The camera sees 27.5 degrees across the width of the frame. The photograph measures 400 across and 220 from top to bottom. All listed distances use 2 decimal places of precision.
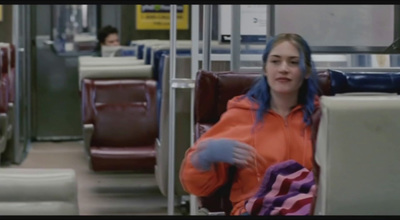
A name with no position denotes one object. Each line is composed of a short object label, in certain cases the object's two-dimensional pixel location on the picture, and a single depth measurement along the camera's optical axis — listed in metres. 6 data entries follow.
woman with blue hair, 2.60
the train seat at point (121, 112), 6.05
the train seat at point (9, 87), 6.79
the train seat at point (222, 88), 3.06
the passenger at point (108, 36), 8.86
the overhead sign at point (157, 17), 9.78
